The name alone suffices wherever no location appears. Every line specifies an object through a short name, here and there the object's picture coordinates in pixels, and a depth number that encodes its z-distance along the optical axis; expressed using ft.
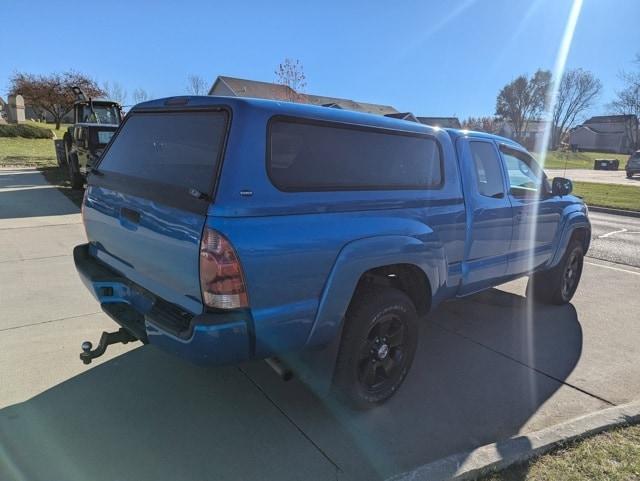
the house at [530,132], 213.25
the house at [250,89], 124.25
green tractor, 37.14
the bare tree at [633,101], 147.84
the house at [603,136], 278.87
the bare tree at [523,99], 222.89
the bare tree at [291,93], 75.09
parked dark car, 103.36
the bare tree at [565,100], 235.40
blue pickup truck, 7.79
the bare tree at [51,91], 150.00
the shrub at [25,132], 109.40
